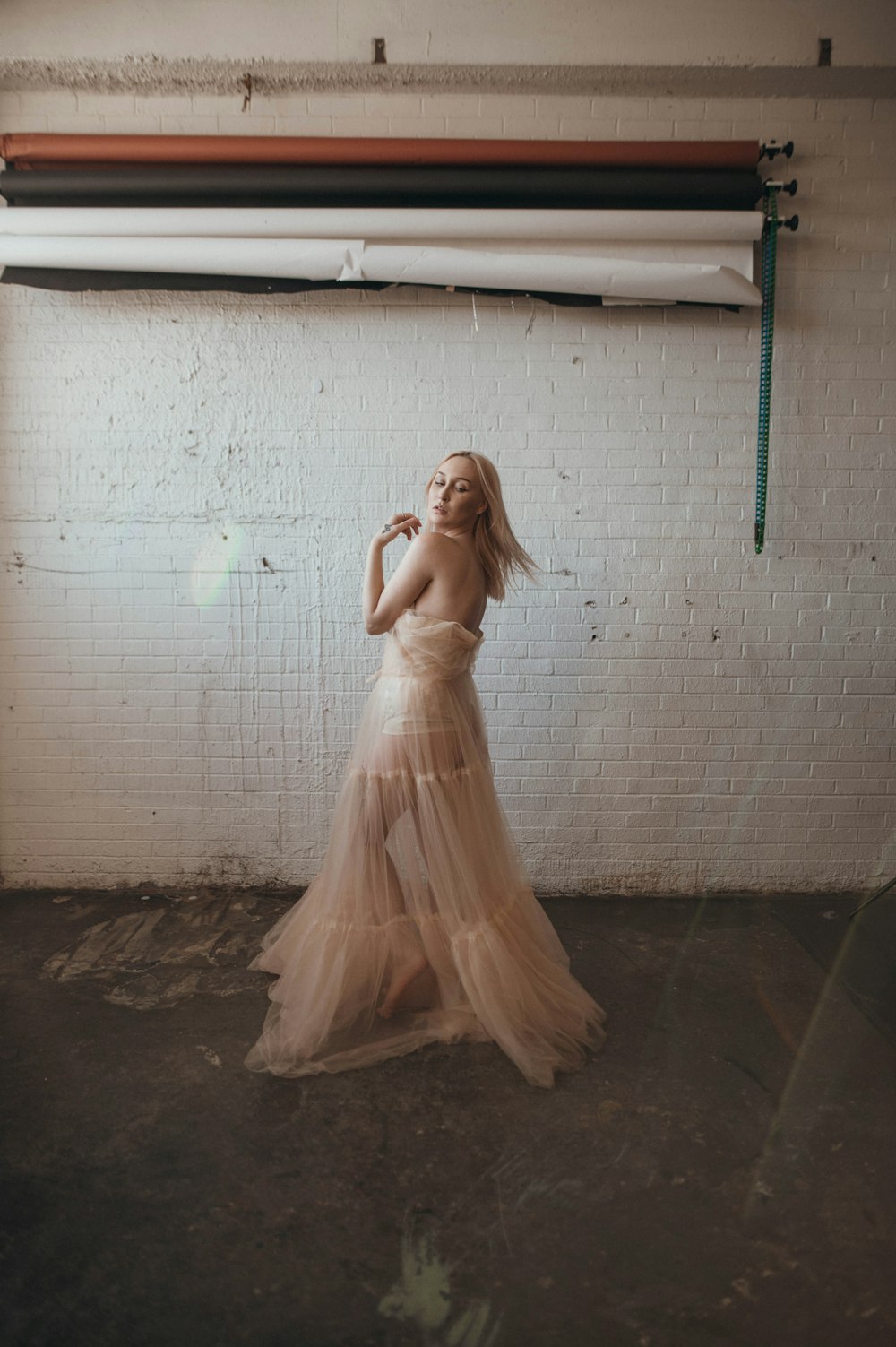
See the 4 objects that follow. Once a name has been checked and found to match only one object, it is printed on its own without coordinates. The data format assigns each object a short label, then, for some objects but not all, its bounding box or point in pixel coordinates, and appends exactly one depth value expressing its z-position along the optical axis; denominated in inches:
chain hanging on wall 150.7
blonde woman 114.0
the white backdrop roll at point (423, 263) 147.6
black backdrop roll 148.1
